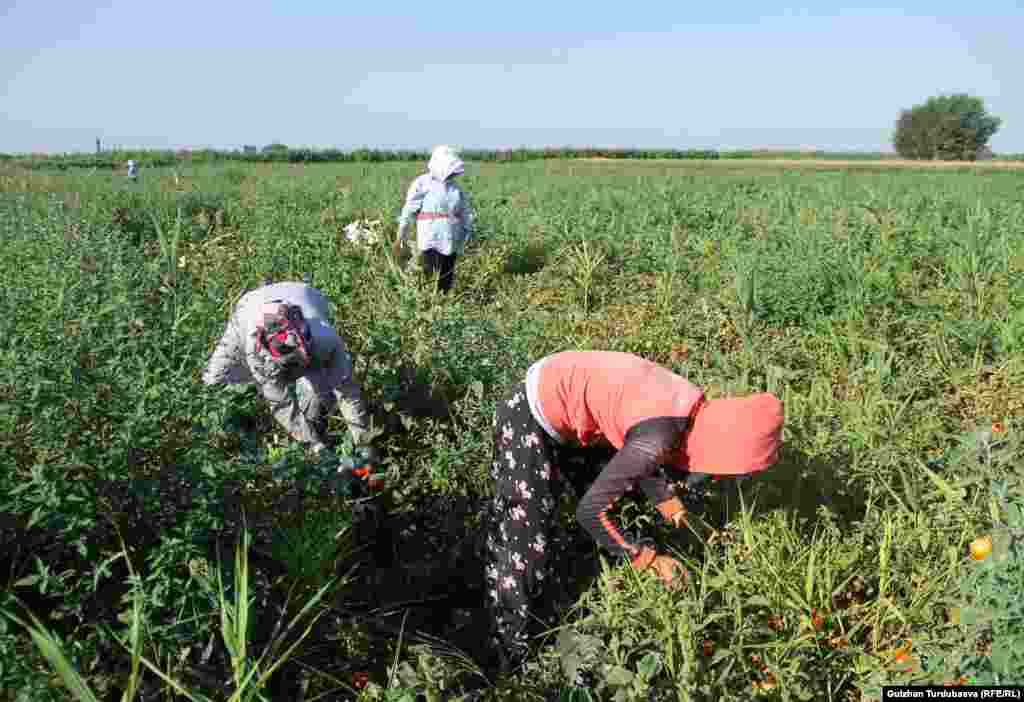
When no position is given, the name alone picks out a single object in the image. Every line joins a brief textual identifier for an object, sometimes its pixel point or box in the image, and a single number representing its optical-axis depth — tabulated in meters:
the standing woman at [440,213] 6.36
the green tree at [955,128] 77.06
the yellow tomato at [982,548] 2.04
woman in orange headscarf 2.25
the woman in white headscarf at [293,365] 3.10
